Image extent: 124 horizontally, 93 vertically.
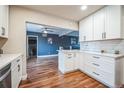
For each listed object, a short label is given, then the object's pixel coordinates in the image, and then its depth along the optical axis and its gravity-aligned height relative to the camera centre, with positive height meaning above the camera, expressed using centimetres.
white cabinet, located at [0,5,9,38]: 144 +59
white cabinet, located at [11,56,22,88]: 131 -59
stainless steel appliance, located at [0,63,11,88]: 93 -48
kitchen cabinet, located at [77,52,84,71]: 269 -64
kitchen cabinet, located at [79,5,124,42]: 178 +66
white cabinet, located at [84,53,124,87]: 161 -64
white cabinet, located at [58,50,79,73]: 256 -62
